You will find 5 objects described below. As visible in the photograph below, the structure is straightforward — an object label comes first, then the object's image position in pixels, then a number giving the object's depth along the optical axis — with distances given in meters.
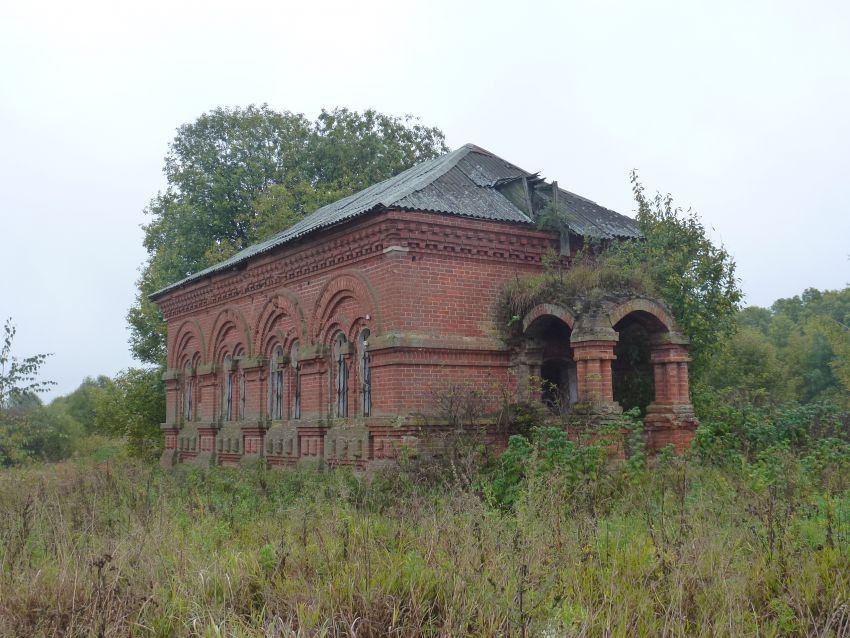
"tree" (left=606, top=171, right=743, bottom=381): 14.48
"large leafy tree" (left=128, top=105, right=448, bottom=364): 30.91
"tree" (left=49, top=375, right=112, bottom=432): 55.80
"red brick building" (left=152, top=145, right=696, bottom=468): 13.65
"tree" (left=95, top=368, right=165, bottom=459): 30.23
